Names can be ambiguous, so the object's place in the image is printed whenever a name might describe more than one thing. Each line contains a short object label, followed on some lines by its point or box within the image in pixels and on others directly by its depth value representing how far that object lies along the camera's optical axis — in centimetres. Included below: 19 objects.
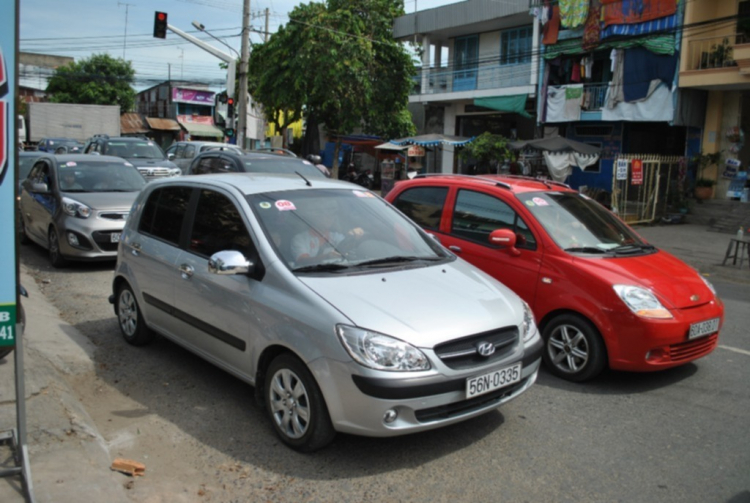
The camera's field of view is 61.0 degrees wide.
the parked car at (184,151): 1819
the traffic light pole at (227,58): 2147
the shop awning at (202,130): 5650
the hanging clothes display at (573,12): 2253
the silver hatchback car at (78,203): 912
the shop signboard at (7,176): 292
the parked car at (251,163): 1118
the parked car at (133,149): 1627
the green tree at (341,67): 2597
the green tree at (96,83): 5277
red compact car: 500
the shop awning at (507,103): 2564
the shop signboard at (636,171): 1753
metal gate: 1753
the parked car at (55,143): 2753
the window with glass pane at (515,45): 2640
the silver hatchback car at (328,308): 358
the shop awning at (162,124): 5562
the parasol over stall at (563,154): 1955
